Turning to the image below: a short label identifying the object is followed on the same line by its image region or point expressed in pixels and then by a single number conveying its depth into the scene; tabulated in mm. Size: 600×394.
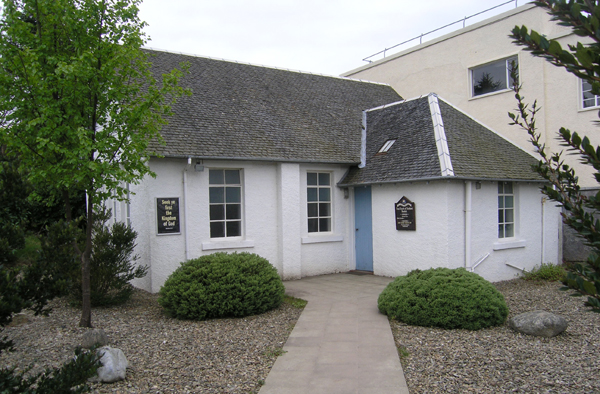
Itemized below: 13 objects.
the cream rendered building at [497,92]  14273
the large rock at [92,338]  6324
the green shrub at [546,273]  11922
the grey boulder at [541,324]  6969
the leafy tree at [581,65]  2109
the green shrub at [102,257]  8500
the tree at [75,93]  6531
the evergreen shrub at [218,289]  7988
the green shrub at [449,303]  7336
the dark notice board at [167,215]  10609
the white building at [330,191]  10969
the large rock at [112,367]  5332
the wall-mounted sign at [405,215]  11633
